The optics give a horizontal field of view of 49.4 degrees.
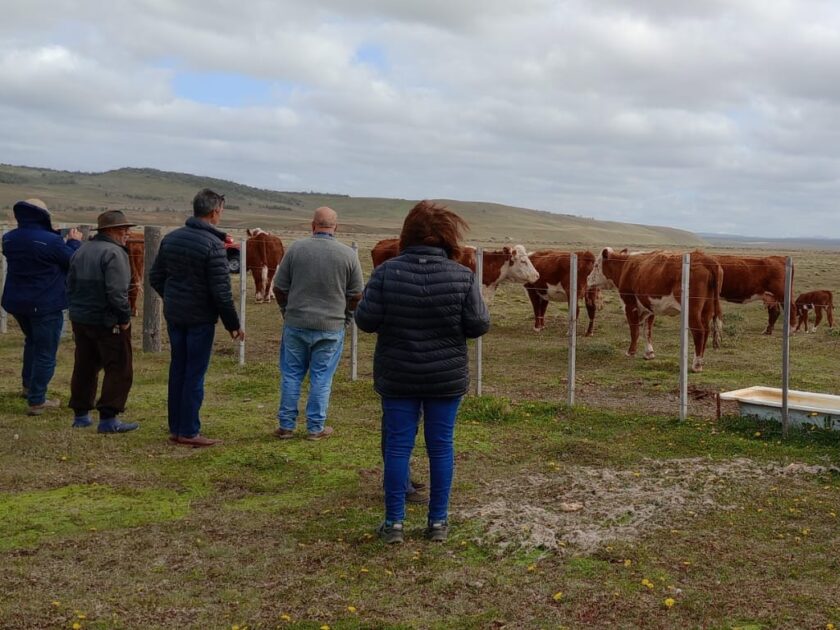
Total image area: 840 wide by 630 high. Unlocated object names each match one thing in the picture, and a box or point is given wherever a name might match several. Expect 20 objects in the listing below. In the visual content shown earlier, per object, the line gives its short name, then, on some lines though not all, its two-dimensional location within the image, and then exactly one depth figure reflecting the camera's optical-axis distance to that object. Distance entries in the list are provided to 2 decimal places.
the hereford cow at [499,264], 18.95
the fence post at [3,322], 15.90
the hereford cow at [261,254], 23.39
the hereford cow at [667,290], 13.71
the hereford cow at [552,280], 18.86
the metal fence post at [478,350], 10.60
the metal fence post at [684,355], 9.23
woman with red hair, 5.48
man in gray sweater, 8.11
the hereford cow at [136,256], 18.21
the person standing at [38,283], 9.12
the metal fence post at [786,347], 8.35
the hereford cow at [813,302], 18.55
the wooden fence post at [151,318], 14.07
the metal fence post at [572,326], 10.11
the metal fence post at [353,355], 11.78
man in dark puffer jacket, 7.86
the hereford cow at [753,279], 17.12
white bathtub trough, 8.36
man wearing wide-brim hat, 8.19
